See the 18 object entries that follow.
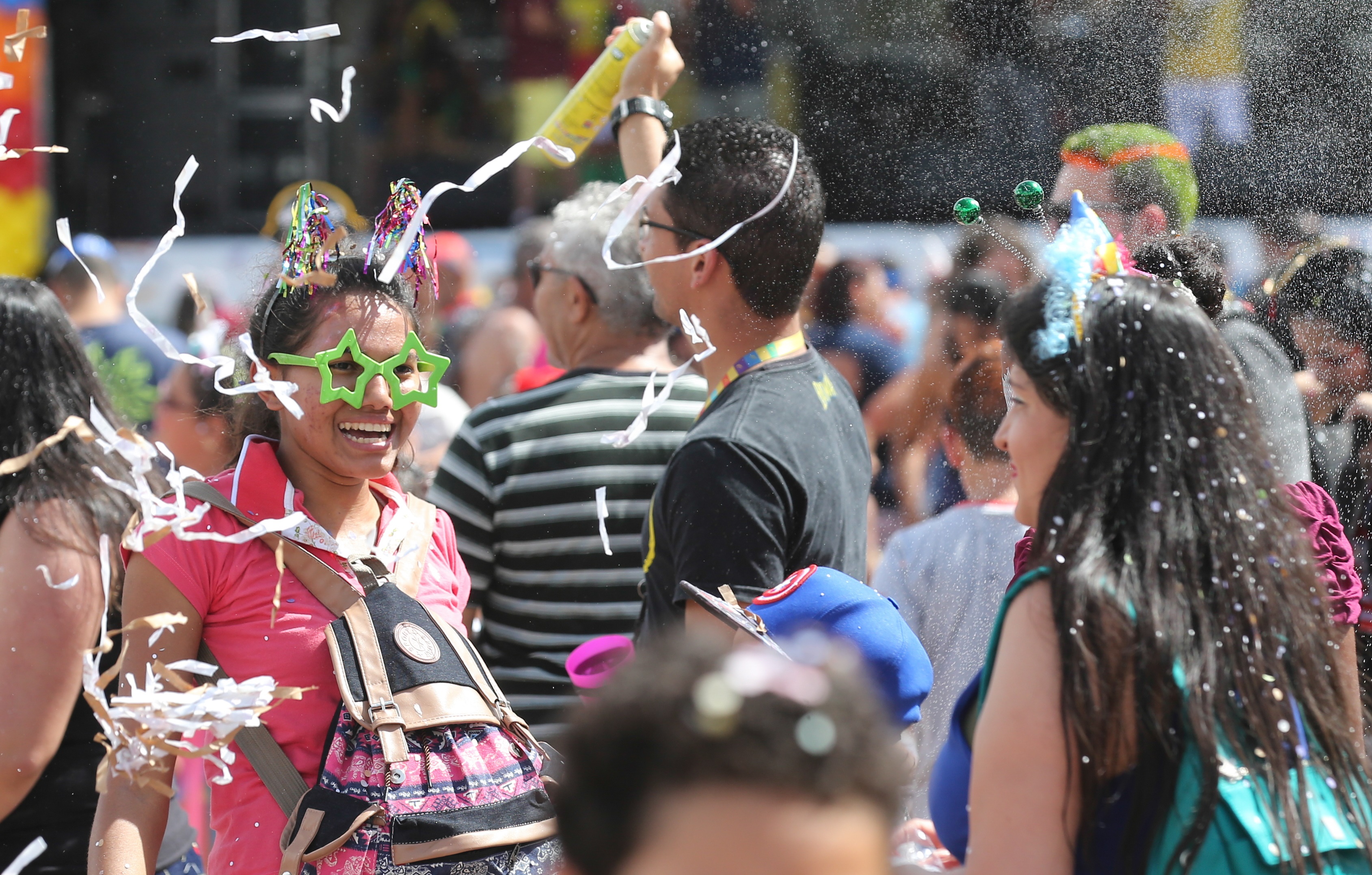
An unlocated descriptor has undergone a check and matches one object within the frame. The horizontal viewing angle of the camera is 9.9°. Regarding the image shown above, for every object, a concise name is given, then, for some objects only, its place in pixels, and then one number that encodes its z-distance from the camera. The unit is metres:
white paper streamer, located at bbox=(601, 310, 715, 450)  7.02
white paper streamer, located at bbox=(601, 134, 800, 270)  7.04
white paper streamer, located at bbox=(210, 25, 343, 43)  7.02
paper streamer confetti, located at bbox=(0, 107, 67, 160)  6.91
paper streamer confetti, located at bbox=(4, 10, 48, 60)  6.94
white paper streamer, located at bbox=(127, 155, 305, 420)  6.87
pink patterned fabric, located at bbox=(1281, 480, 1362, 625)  7.00
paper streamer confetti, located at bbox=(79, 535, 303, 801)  6.80
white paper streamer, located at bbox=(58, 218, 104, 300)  6.87
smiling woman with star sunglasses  6.82
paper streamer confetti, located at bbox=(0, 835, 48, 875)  6.81
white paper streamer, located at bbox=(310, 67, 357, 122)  6.94
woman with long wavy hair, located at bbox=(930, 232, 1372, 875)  6.61
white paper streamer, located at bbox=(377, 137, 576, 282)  6.97
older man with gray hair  7.34
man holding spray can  7.00
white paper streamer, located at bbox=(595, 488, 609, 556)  7.09
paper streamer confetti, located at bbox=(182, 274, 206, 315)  6.86
